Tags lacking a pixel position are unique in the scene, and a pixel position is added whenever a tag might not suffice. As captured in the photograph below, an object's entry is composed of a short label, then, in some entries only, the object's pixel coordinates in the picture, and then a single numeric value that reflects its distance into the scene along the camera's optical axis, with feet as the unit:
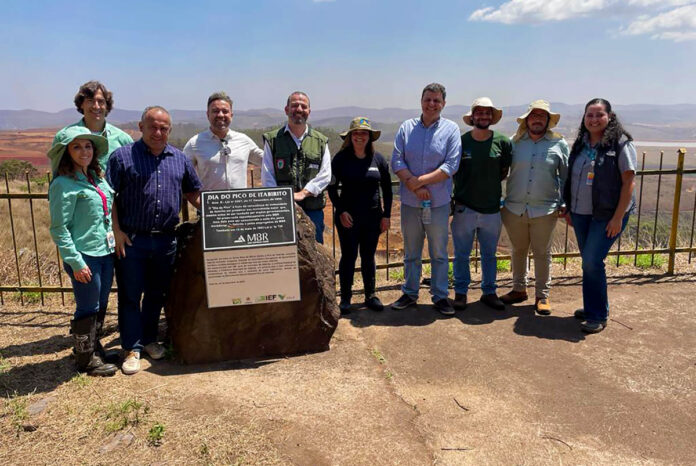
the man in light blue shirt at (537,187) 17.30
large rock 14.66
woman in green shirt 12.46
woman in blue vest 15.99
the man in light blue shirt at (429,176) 17.17
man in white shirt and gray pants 15.44
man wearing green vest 16.42
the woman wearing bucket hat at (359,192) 17.29
